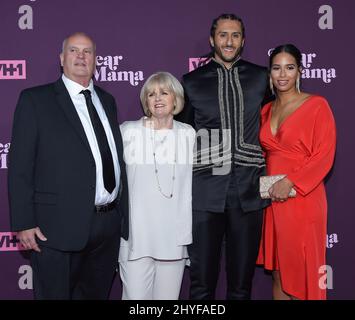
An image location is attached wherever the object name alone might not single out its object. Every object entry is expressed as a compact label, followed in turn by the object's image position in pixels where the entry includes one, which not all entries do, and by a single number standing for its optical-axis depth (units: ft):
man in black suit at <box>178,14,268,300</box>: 8.78
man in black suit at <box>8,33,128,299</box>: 7.39
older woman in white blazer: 8.43
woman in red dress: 8.68
